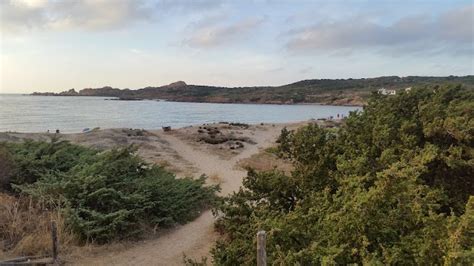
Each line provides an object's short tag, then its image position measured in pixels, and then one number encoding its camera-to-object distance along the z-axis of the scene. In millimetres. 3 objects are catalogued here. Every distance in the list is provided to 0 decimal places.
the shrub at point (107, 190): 10766
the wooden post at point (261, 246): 4320
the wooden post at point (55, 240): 8850
